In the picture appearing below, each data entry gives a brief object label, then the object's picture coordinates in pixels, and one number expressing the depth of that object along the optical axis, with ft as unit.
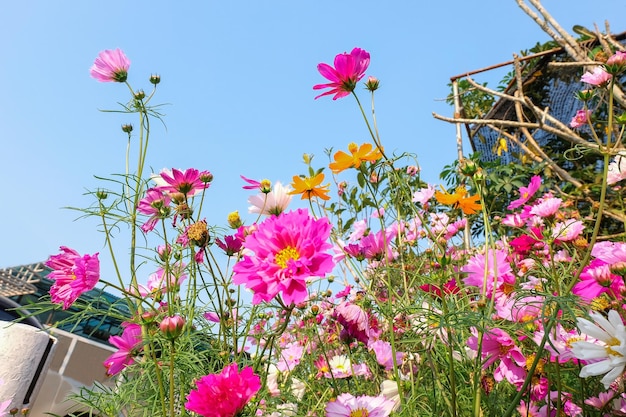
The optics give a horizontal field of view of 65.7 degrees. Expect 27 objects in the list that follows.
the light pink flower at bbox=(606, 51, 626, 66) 2.40
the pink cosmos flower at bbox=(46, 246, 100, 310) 2.29
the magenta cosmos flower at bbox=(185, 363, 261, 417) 1.59
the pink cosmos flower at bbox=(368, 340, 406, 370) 3.01
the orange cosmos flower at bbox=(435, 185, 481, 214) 2.72
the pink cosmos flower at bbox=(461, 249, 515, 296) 2.66
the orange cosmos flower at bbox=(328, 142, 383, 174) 2.86
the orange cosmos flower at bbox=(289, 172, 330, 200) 2.78
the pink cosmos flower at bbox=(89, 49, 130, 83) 3.22
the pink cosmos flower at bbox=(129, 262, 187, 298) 2.54
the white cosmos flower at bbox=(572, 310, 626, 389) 1.54
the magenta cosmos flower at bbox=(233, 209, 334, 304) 1.72
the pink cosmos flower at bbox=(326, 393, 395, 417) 2.13
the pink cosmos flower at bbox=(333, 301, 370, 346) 2.75
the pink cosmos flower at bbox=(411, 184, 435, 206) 4.39
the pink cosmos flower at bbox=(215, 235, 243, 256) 2.53
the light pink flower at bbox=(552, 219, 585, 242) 3.49
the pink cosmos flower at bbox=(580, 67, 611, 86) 2.90
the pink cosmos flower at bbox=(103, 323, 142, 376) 2.41
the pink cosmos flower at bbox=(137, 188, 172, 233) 2.73
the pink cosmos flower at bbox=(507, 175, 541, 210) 3.67
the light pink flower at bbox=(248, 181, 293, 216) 2.65
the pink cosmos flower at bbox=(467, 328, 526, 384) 2.26
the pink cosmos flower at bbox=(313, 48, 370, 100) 2.73
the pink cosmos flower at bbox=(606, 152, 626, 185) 3.52
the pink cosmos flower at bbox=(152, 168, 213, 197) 2.62
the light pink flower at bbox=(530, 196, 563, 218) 3.65
